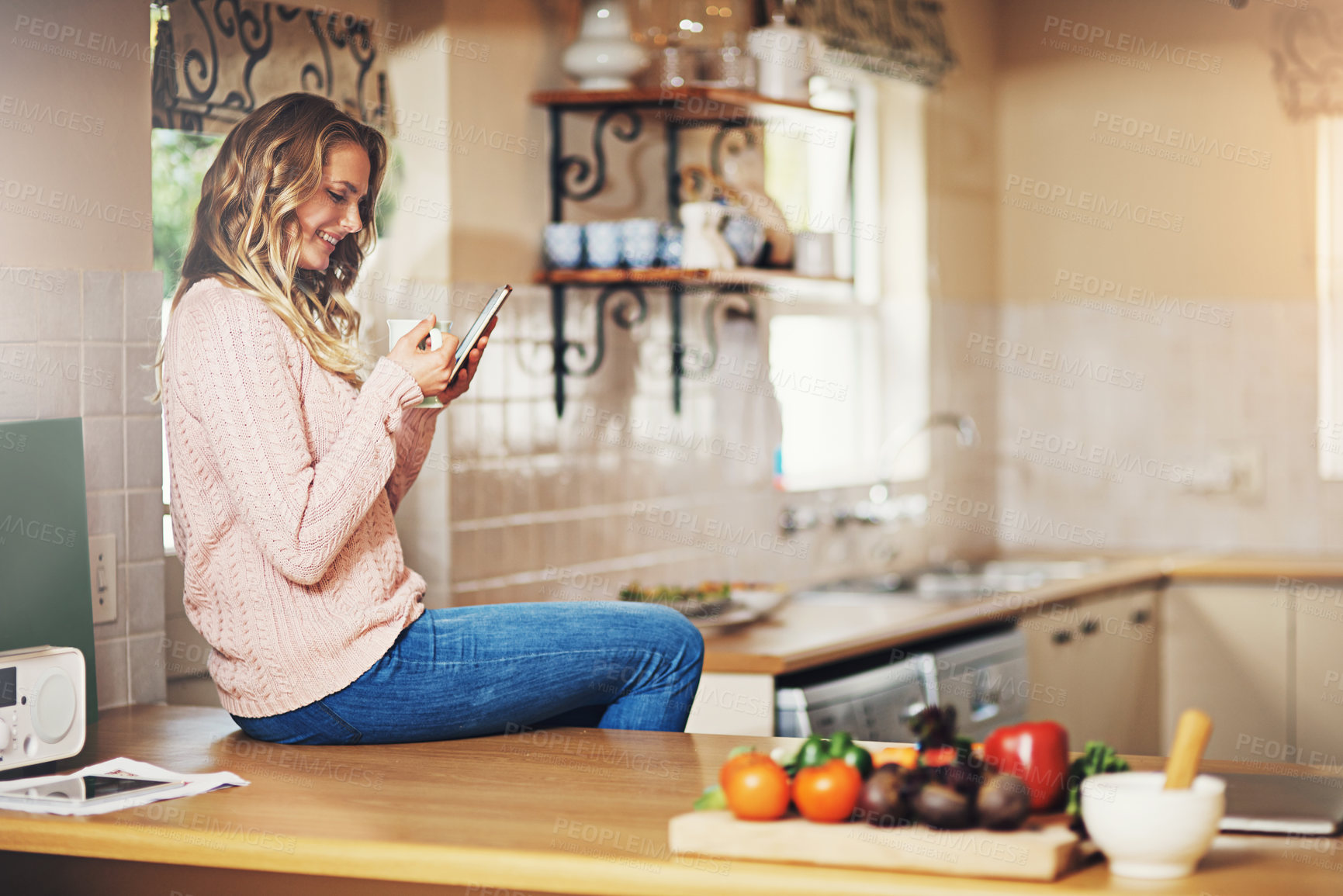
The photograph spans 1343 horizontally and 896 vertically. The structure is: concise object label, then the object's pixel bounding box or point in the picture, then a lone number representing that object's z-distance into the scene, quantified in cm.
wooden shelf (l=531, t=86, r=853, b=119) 292
